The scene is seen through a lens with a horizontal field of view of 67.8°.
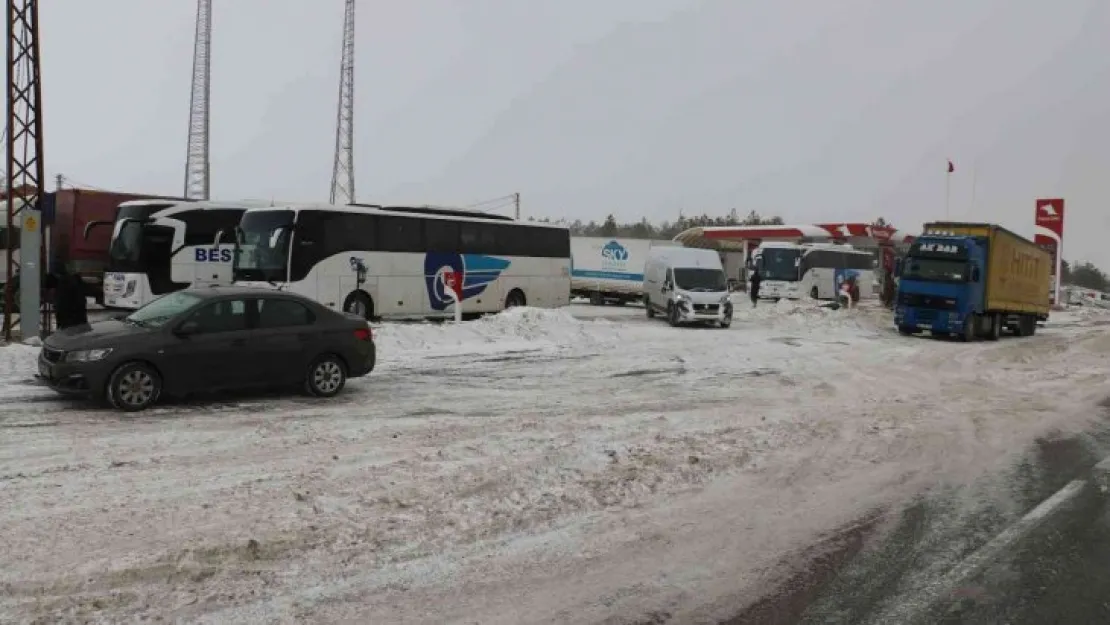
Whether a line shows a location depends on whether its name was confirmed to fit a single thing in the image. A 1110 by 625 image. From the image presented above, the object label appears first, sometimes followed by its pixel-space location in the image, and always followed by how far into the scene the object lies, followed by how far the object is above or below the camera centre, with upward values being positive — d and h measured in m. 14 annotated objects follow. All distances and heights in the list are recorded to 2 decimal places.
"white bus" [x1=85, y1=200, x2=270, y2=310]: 22.38 +0.25
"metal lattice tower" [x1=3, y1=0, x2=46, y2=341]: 15.71 +2.89
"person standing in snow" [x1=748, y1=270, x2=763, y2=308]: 38.19 -0.17
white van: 26.58 -0.23
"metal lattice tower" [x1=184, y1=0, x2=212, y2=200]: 48.50 +10.57
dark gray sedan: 9.92 -1.13
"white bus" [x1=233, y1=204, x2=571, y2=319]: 20.27 +0.28
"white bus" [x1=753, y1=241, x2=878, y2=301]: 41.62 +0.70
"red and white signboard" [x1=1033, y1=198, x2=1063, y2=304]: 52.06 +4.22
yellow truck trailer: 25.45 +0.26
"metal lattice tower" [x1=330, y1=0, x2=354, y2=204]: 50.03 +9.85
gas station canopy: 52.47 +3.29
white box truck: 37.16 +0.39
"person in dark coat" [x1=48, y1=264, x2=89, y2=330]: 14.78 -0.81
